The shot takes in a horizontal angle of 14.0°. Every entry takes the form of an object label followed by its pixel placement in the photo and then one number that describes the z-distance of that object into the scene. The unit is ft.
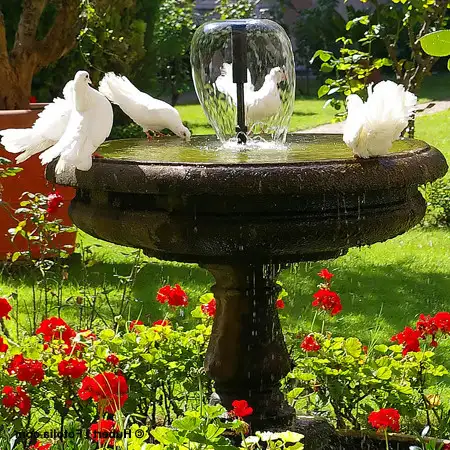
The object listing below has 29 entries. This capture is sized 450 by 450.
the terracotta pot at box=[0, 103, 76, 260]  36.90
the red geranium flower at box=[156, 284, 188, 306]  21.82
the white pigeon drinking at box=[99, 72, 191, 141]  19.63
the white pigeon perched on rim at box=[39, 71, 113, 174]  15.58
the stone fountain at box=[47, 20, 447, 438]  14.79
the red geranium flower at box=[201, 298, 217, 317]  22.15
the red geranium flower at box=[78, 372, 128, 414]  15.53
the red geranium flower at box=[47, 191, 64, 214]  23.72
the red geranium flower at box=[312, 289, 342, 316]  22.18
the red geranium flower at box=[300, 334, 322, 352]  20.96
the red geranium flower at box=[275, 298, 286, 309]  21.85
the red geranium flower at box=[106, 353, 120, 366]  19.33
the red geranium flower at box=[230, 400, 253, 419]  14.02
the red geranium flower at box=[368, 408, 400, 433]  15.98
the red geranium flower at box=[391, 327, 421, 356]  20.32
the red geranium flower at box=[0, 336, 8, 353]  18.74
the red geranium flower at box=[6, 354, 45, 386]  17.97
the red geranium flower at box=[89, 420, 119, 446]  14.79
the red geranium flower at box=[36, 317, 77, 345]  20.04
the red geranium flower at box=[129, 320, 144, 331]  22.49
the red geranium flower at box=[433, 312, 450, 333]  20.31
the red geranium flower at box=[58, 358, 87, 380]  17.97
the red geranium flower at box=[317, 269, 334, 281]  23.02
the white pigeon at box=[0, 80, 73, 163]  17.05
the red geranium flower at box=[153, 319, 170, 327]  22.25
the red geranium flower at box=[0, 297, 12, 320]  19.70
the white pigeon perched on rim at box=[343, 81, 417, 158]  15.10
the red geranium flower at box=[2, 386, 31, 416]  17.74
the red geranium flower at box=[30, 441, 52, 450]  15.06
